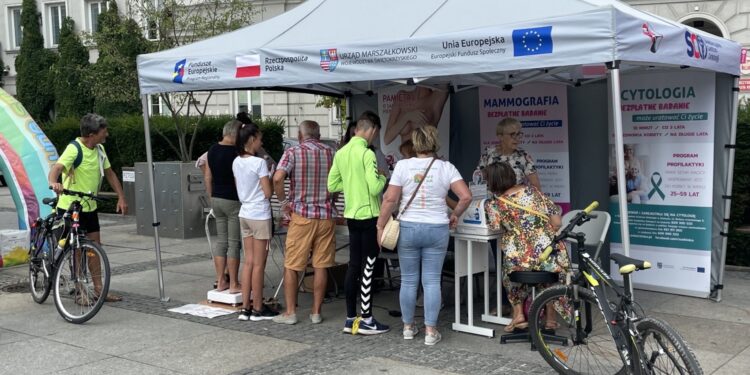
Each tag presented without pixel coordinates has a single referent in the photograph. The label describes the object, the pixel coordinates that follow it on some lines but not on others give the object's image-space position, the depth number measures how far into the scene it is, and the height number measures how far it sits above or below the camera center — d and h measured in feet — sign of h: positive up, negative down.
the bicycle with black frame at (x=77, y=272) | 22.33 -3.23
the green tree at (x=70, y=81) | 100.73 +9.89
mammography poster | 25.50 +0.53
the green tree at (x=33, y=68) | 107.96 +12.42
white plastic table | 20.24 -3.24
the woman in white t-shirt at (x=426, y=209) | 18.93 -1.52
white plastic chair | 21.96 -2.52
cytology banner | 23.95 -1.22
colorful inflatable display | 30.76 -0.14
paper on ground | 23.36 -4.67
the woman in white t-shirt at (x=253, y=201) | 21.93 -1.36
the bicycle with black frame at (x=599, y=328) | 13.74 -3.63
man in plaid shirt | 21.31 -1.63
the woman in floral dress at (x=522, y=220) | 19.21 -1.91
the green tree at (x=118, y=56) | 51.16 +6.42
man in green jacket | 19.95 -1.44
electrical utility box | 39.96 -2.28
